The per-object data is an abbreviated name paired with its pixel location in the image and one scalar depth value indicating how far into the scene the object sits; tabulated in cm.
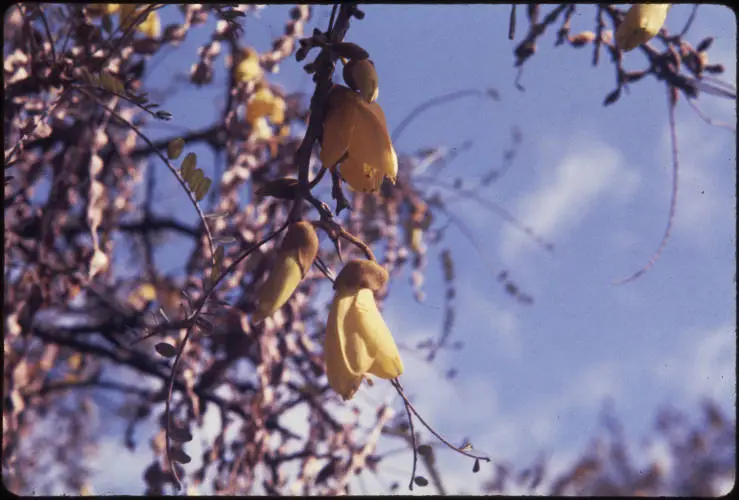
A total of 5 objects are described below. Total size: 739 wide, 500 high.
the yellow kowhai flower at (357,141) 56
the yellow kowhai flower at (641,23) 62
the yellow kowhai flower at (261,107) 99
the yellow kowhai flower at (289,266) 55
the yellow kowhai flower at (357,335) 55
